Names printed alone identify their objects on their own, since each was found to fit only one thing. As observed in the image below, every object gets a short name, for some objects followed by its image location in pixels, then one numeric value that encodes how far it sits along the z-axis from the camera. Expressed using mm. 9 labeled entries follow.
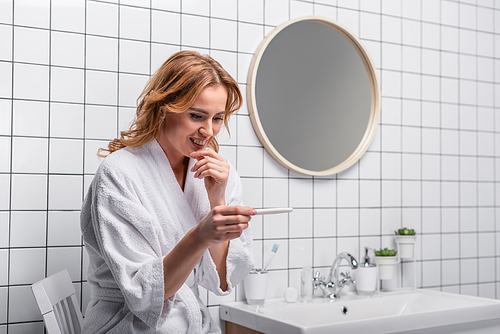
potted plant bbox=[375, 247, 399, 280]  2088
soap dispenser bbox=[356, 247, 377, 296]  2010
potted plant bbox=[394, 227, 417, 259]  2141
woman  1162
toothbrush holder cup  1804
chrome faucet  1959
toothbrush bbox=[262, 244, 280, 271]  1853
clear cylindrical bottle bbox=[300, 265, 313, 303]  1927
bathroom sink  1498
